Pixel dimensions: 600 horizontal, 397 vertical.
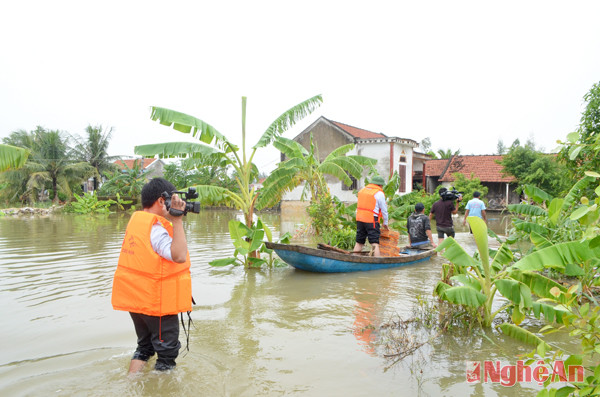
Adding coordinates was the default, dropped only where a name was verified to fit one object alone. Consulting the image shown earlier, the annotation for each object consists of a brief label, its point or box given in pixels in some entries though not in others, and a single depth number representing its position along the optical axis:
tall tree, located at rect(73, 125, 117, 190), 31.66
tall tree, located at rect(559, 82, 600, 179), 7.87
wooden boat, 7.24
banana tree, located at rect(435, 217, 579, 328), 3.88
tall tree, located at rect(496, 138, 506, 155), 48.14
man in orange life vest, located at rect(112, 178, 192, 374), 2.95
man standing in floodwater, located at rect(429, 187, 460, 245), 9.65
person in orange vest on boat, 8.17
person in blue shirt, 9.99
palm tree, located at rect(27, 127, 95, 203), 27.64
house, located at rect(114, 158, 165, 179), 41.28
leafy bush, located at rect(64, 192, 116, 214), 24.30
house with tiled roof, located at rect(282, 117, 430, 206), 23.61
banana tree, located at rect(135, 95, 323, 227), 7.79
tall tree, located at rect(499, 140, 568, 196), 23.28
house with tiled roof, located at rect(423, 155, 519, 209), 27.61
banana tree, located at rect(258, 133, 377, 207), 10.64
